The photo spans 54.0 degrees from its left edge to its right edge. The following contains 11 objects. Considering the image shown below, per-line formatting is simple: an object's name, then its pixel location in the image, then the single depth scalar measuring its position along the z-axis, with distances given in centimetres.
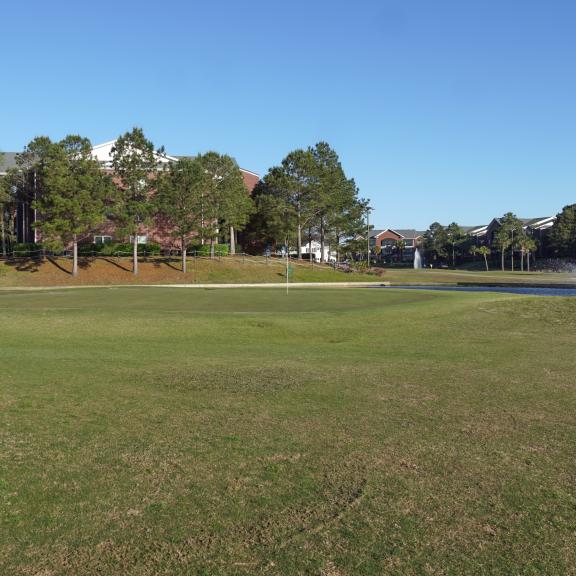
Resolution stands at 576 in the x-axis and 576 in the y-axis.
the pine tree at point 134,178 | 6906
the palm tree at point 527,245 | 13790
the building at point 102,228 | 8106
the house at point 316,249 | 13975
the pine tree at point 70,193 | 6481
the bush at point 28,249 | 7288
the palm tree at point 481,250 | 14712
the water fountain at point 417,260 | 17105
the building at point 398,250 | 19475
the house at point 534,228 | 15312
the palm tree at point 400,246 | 19250
